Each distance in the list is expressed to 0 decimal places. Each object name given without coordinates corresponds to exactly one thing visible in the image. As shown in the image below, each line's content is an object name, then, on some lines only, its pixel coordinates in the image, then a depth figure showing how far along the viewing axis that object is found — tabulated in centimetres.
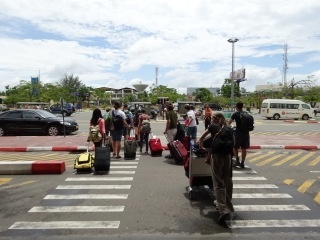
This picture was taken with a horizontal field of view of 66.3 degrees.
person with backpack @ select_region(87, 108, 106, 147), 671
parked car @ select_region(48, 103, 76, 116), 2992
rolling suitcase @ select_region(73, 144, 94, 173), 605
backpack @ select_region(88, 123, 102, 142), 670
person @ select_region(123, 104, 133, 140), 891
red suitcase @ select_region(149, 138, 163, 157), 785
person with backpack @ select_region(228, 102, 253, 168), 647
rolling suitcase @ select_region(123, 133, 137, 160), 748
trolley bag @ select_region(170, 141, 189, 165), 675
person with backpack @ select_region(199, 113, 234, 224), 375
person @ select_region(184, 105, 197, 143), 805
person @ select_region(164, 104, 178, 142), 741
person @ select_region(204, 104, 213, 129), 1037
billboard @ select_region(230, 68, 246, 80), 4668
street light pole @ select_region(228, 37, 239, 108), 2922
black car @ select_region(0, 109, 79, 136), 1256
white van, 2477
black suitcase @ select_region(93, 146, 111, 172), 601
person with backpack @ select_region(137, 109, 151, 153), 810
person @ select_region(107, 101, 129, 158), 728
